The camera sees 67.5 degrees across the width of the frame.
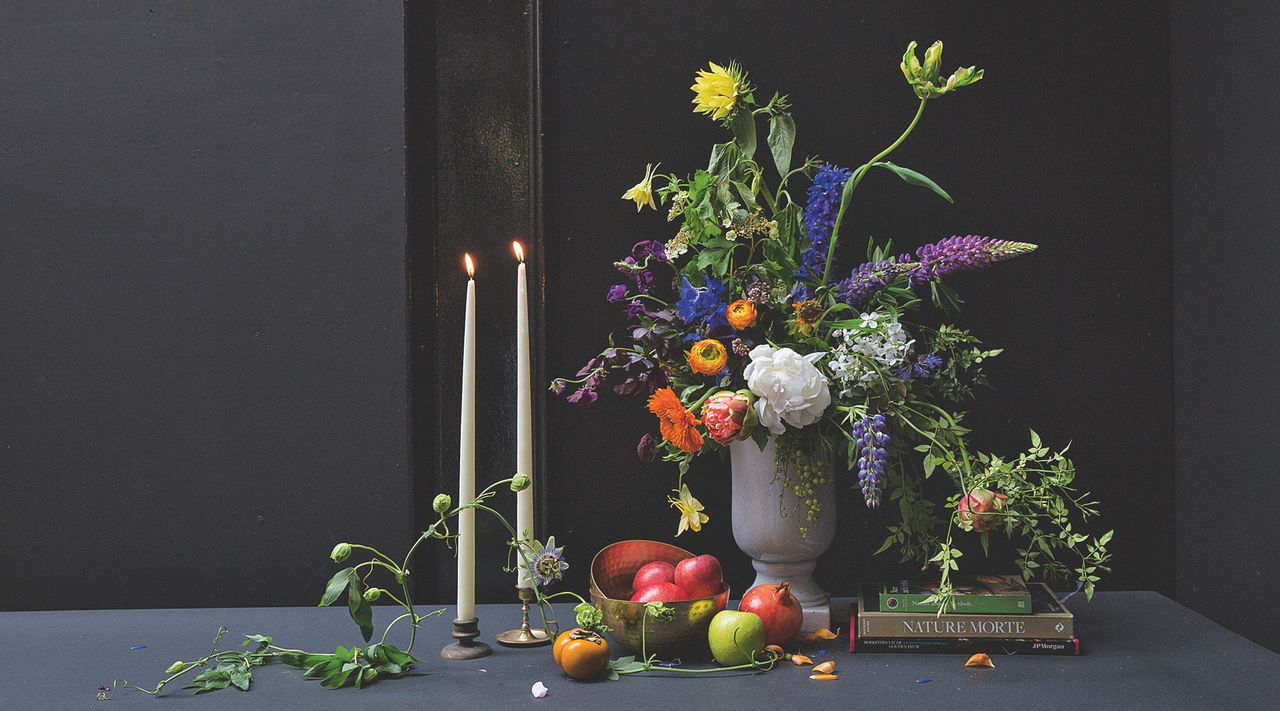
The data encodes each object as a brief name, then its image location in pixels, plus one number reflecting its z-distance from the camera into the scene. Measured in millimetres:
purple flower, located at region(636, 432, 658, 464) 1075
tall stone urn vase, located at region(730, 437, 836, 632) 1063
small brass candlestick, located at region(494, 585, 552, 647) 1039
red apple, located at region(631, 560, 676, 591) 1013
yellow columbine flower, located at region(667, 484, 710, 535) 1076
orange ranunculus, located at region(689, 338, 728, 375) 1004
